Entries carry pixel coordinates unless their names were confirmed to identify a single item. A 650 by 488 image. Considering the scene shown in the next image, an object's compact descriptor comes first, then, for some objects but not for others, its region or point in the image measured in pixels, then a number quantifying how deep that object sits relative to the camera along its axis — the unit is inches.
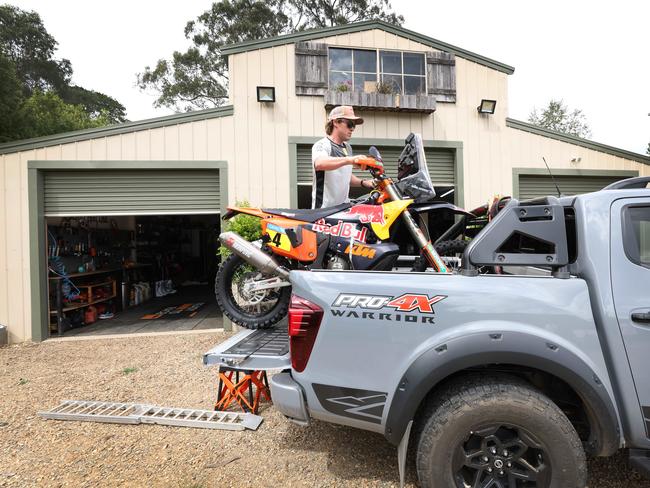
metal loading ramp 99.1
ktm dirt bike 94.2
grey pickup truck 57.6
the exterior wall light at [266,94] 212.4
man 111.8
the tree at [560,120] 870.4
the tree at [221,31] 679.7
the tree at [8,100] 348.2
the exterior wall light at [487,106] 231.8
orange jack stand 107.0
